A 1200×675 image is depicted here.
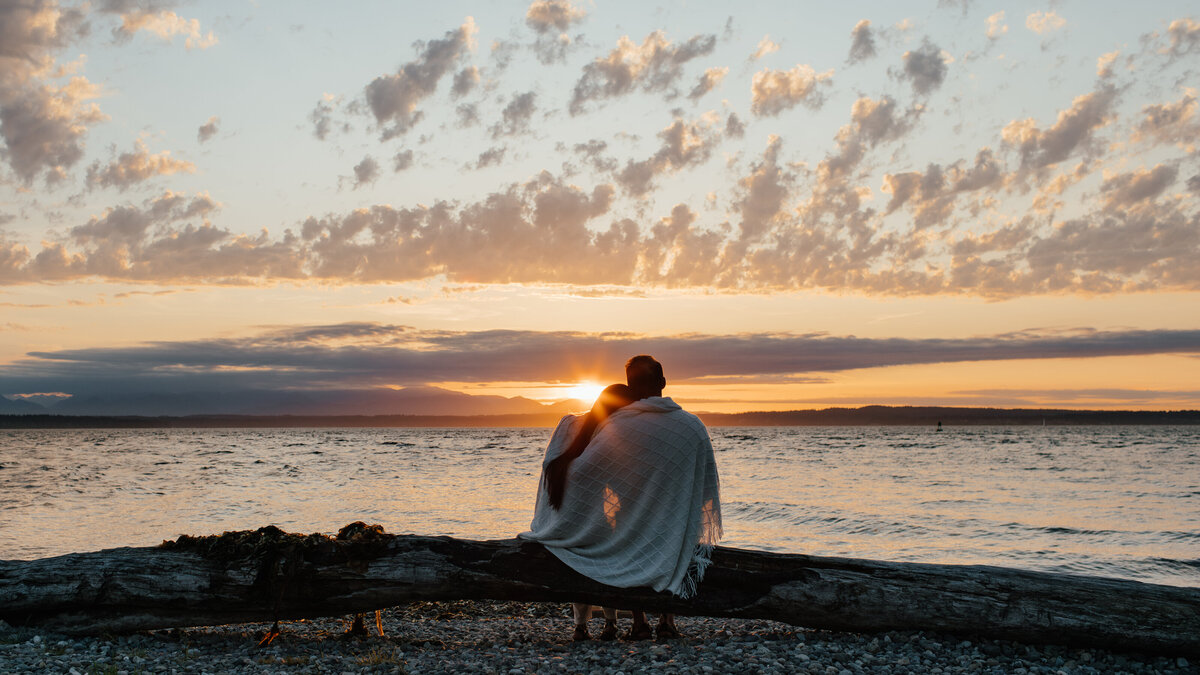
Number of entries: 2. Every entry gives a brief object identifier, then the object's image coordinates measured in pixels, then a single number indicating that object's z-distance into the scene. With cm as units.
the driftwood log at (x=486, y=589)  714
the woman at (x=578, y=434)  732
